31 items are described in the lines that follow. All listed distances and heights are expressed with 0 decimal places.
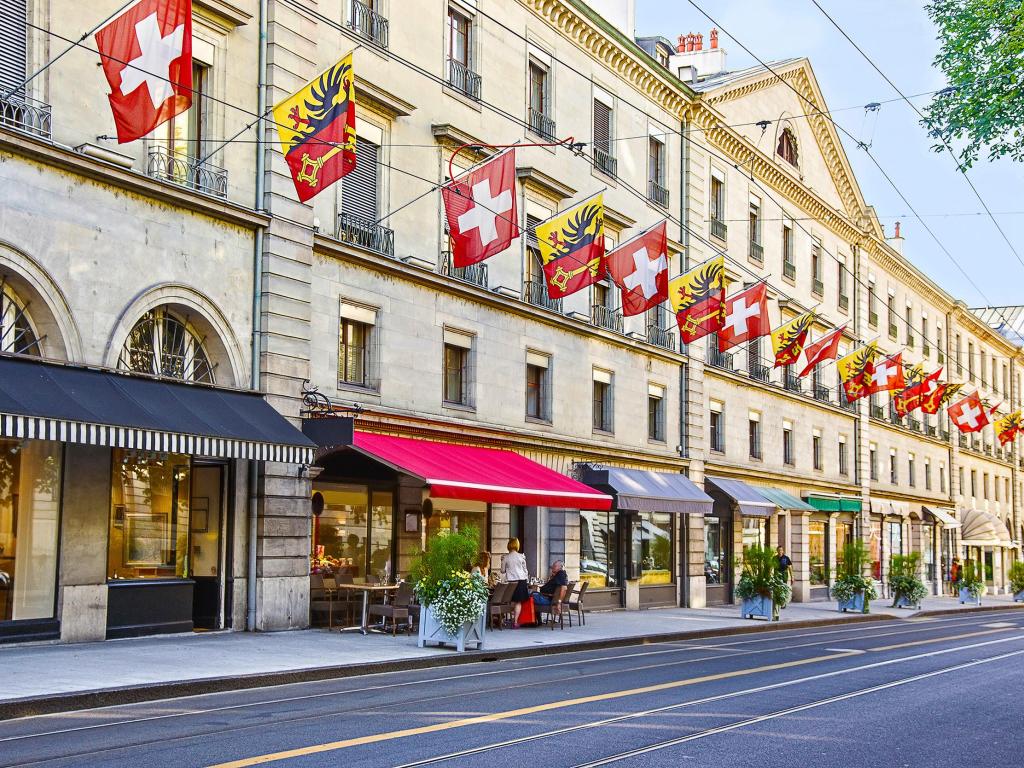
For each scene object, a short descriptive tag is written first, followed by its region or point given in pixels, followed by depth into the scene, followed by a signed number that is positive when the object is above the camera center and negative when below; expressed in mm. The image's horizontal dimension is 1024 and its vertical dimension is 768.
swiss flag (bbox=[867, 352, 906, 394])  40719 +4878
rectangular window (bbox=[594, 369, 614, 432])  31172 +3060
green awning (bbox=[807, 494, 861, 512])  44075 +786
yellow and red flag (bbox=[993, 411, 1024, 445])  57281 +4549
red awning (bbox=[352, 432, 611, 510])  20578 +897
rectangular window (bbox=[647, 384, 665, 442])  34062 +3030
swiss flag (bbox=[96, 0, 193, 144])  15016 +5626
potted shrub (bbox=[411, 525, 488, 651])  18234 -1040
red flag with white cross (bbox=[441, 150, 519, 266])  21500 +5407
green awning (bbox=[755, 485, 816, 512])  39344 +796
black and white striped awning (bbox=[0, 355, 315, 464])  14852 +1425
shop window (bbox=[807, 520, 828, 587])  44844 -1021
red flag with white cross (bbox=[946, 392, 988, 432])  50094 +4513
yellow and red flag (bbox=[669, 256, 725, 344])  28297 +5190
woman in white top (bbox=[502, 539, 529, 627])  23234 -914
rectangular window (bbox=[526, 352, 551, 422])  28391 +3128
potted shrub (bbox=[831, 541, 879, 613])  35594 -1747
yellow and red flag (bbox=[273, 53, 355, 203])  17656 +5661
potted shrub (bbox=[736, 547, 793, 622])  29531 -1476
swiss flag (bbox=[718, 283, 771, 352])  30641 +5070
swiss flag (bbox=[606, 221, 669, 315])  25562 +5293
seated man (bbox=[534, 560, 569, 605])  24062 -1223
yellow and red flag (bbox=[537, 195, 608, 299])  23375 +5244
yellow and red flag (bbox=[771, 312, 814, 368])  34062 +5127
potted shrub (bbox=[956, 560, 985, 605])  48219 -2410
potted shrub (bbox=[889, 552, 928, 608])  38938 -1726
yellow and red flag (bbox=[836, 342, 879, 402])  39406 +4941
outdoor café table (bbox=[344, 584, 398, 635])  20453 -1123
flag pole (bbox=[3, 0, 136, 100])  15533 +5798
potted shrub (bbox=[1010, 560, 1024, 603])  55062 -2531
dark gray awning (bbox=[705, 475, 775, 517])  35938 +834
